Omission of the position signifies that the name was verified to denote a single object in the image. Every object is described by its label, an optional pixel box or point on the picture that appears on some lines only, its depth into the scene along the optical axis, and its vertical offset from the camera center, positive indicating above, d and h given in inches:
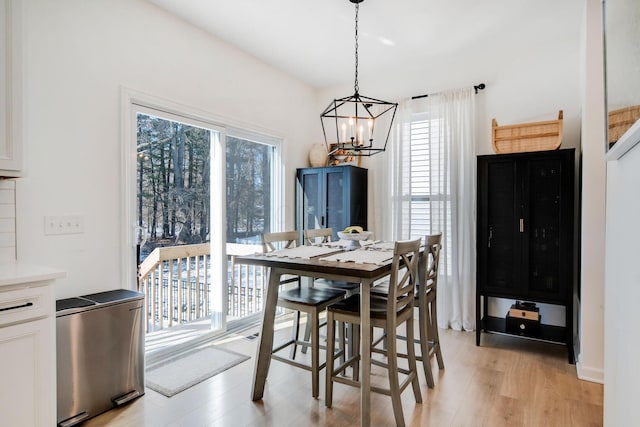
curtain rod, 147.1 +49.7
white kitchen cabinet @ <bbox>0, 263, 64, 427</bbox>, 61.7 -24.7
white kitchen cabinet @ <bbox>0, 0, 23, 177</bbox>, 71.2 +24.6
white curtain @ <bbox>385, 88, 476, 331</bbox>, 147.9 +9.1
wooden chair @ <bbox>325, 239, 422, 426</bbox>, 79.7 -26.2
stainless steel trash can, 79.4 -34.1
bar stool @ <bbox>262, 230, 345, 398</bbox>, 91.1 -25.4
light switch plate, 88.4 -3.8
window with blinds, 152.7 +10.8
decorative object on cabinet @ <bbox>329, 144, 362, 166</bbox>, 173.3 +23.7
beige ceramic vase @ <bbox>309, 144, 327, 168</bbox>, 179.6 +26.7
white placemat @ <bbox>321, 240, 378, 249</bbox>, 118.9 -12.3
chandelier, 165.6 +40.6
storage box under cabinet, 121.6 -40.6
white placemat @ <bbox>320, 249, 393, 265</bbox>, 89.3 -12.9
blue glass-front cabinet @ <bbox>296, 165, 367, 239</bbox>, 160.7 +5.1
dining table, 79.0 -15.0
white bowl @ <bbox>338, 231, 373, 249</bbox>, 111.5 -9.0
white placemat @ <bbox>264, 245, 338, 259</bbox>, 98.1 -12.6
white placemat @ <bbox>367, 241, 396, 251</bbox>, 112.9 -12.5
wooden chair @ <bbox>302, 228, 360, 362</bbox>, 105.3 -25.2
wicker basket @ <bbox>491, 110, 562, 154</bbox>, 120.3 +24.7
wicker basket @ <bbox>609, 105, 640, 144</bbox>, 37.6 +10.3
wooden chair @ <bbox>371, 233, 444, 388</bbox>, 97.9 -26.4
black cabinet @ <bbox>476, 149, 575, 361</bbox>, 117.2 -8.3
